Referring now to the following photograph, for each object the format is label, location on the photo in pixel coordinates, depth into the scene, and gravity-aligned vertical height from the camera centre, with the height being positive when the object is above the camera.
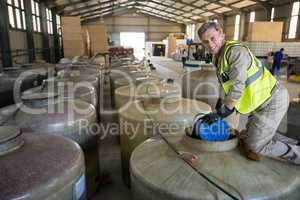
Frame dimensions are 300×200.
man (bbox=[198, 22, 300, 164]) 1.94 -0.35
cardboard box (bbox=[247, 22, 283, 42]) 12.16 +1.03
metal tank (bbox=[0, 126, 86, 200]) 1.48 -0.77
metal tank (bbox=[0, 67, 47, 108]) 4.37 -0.62
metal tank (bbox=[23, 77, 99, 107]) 3.58 -0.59
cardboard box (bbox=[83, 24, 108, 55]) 12.44 +0.56
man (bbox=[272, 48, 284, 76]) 12.15 -0.43
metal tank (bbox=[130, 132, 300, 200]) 1.56 -0.83
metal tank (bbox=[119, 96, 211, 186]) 2.81 -0.76
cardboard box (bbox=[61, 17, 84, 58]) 10.50 +0.66
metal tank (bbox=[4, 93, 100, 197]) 2.47 -0.70
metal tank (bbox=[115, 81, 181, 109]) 3.72 -0.62
